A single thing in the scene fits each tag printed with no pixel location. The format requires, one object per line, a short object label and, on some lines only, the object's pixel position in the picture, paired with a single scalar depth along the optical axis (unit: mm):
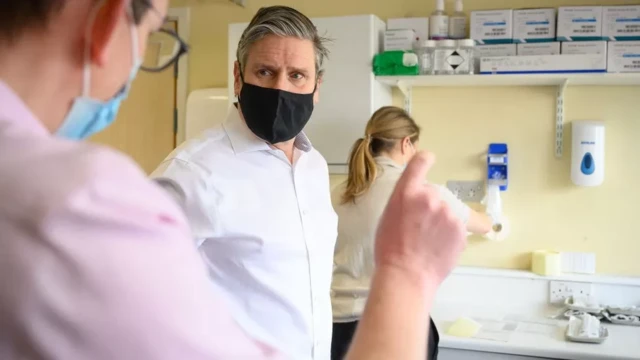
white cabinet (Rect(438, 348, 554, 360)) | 2205
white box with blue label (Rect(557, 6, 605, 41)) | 2551
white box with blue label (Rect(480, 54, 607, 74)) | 2488
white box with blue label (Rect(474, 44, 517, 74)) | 2650
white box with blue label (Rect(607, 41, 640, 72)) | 2469
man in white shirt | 1445
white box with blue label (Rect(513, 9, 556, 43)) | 2629
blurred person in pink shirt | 443
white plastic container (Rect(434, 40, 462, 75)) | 2625
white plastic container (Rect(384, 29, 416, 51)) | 2709
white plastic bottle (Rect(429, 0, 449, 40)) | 2717
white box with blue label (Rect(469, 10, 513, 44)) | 2654
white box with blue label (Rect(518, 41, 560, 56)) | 2598
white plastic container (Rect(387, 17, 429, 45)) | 2785
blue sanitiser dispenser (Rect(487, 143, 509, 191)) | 2713
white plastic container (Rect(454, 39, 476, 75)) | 2609
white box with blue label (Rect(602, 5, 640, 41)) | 2514
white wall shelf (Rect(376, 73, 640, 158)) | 2503
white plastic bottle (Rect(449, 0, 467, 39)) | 2754
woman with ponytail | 2156
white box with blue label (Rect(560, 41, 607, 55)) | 2508
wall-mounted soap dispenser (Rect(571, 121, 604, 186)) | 2590
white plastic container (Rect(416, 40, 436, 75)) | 2650
